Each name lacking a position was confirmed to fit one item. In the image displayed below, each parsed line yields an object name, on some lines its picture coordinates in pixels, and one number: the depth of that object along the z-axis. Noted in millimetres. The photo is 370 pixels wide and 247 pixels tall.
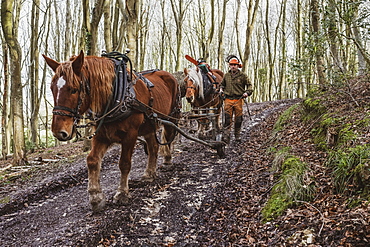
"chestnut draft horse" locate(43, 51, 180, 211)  3344
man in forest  7484
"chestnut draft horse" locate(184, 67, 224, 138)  7449
